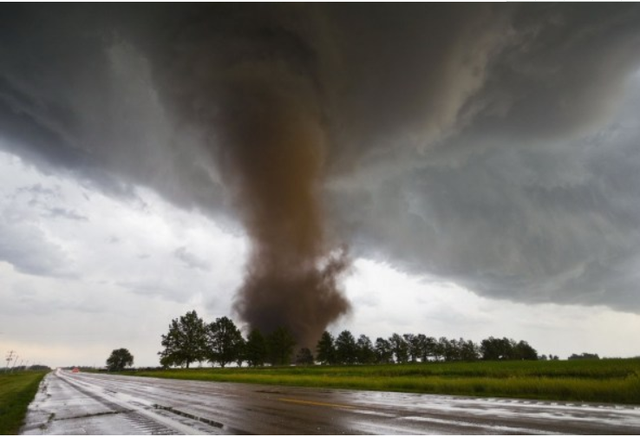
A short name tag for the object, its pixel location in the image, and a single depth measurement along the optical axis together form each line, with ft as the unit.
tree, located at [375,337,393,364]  532.73
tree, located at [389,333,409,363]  545.85
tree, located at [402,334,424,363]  557.33
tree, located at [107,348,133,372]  626.64
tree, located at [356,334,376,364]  465.06
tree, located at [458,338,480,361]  581.12
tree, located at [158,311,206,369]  316.40
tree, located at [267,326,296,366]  381.40
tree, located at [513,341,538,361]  569.64
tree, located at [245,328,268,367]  368.48
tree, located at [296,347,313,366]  542.16
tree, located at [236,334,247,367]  368.07
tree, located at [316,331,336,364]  437.58
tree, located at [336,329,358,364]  447.38
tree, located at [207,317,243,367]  360.48
